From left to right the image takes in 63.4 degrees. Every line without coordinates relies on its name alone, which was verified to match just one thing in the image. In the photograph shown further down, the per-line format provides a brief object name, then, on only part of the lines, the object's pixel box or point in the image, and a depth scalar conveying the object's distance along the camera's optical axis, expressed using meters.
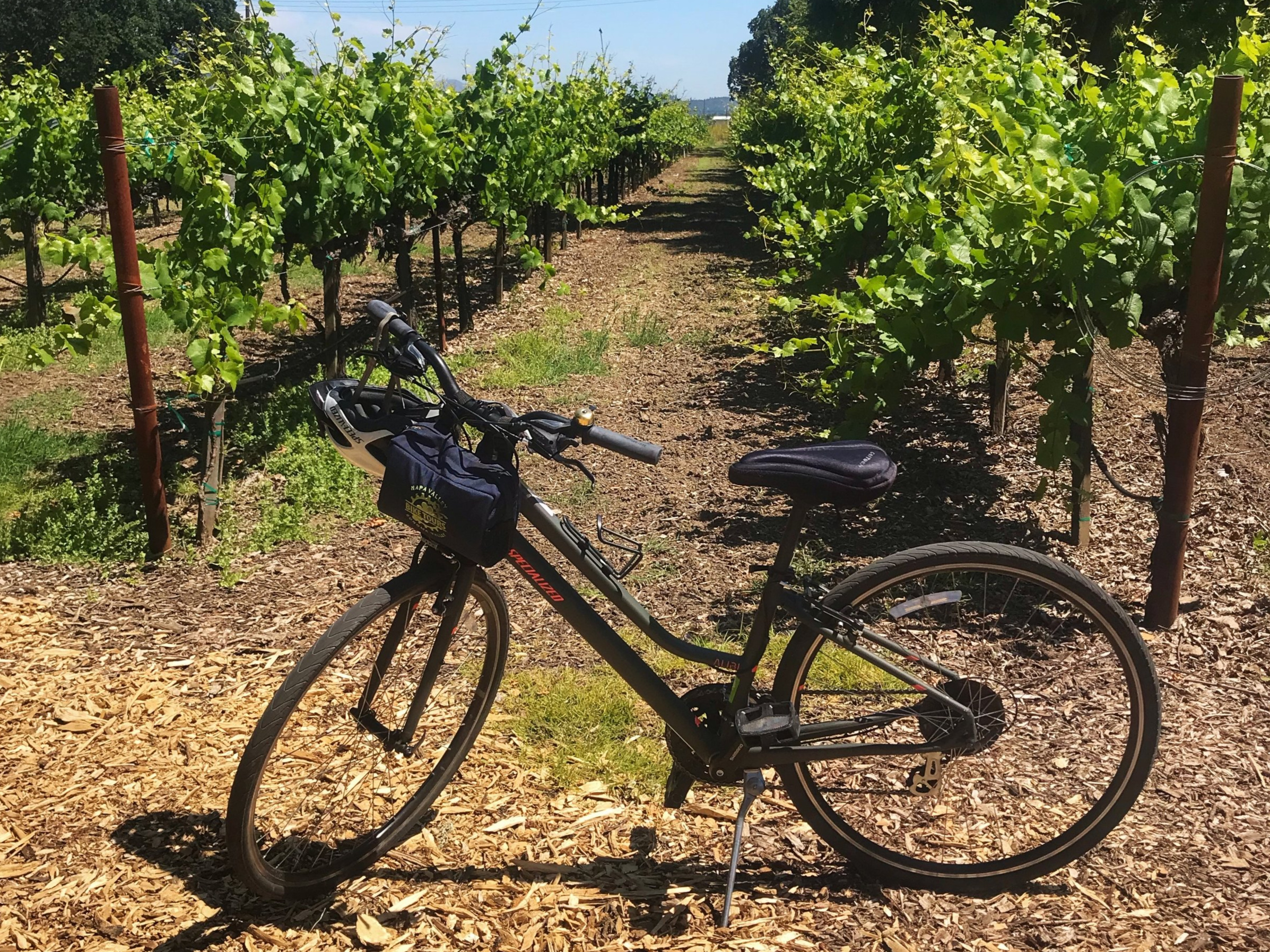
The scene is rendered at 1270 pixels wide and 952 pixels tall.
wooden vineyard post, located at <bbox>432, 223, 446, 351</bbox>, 9.08
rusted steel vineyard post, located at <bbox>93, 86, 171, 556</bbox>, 4.09
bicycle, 2.33
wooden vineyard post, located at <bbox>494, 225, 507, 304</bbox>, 10.78
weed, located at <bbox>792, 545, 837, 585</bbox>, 4.45
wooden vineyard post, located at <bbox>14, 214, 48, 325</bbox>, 10.40
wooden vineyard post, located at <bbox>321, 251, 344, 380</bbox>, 6.88
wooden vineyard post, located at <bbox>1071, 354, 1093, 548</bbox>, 4.16
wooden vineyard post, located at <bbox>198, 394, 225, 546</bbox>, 4.74
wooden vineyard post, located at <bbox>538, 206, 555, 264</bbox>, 13.55
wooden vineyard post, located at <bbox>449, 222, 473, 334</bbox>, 9.91
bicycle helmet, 2.27
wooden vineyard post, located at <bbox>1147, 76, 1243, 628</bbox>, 3.21
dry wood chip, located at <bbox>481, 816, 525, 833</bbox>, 2.88
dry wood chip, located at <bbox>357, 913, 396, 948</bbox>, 2.46
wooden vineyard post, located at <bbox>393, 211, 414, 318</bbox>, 8.10
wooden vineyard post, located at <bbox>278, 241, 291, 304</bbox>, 6.56
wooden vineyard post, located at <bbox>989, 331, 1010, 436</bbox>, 5.57
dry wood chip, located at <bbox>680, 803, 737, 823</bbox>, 2.94
